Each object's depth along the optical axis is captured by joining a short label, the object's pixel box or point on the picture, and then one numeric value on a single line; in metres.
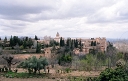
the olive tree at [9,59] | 20.16
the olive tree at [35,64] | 17.89
